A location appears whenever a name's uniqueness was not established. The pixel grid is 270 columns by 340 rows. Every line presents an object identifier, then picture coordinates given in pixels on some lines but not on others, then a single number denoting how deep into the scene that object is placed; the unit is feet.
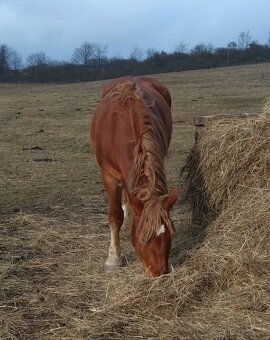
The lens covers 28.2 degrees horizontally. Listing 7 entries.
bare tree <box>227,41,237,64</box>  190.08
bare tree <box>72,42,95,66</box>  248.32
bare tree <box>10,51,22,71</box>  238.80
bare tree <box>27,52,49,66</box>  255.35
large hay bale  12.07
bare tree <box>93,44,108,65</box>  221.78
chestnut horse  13.07
